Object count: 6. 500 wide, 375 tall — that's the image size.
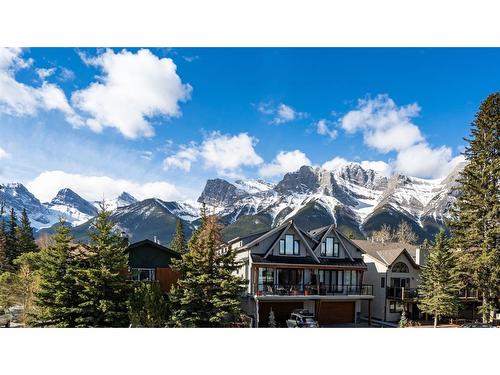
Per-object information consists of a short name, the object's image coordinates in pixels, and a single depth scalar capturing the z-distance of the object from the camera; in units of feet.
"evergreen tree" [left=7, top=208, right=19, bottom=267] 109.72
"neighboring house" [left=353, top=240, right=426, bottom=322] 73.67
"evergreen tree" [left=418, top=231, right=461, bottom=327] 63.36
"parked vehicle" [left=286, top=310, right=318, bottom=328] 55.98
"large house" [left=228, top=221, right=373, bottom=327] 60.23
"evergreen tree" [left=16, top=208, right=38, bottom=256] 112.78
